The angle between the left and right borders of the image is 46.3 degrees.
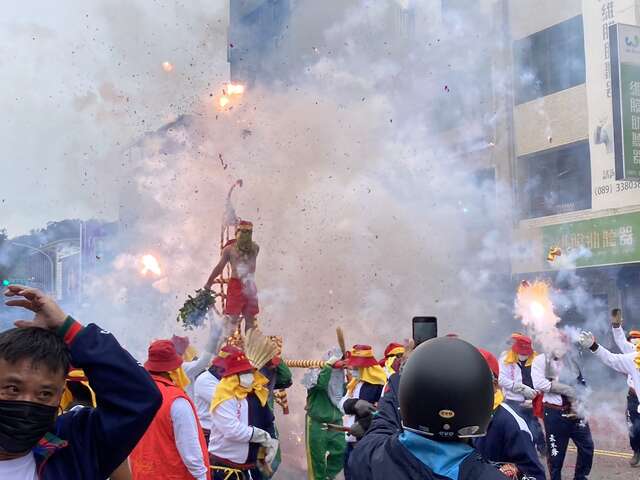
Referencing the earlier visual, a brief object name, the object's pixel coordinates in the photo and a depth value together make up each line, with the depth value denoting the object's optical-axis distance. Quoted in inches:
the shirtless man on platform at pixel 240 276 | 434.6
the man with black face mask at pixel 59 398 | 79.2
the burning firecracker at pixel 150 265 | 642.8
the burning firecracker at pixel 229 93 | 548.1
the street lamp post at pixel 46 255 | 968.9
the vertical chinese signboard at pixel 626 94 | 592.1
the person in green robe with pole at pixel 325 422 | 300.2
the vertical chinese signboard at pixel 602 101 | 665.6
